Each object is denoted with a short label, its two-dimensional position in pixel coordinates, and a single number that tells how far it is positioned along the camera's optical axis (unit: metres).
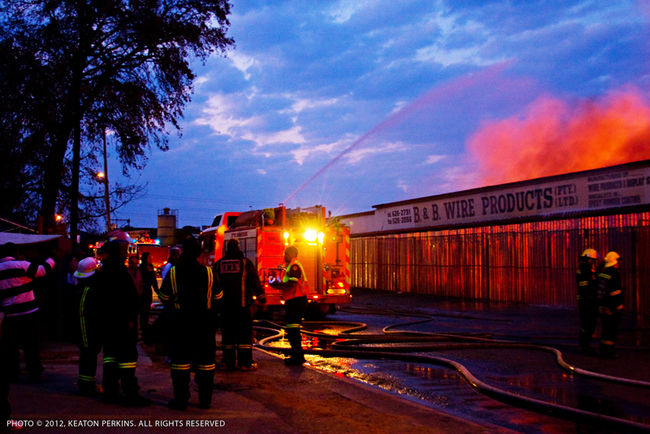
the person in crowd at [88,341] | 6.48
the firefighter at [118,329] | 6.04
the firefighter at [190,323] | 5.93
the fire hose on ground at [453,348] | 5.77
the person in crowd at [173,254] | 11.31
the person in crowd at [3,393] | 4.89
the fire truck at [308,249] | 15.73
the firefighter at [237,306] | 8.28
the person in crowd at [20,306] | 7.02
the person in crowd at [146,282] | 13.14
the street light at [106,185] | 21.67
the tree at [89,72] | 16.94
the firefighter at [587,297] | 9.77
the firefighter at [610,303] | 9.34
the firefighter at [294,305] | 8.99
